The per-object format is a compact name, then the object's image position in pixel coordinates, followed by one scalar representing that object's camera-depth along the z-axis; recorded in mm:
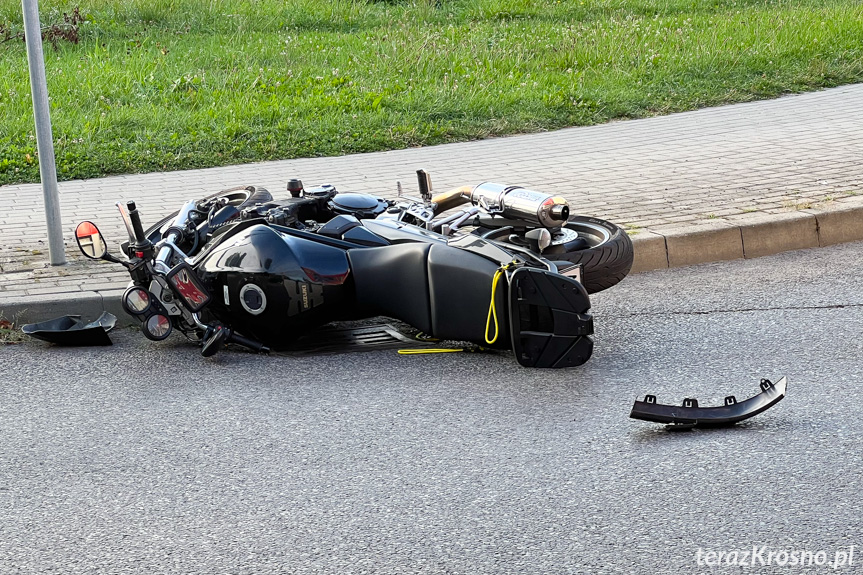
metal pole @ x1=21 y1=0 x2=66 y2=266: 13414
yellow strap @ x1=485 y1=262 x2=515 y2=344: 9750
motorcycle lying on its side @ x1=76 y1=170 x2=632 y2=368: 9828
